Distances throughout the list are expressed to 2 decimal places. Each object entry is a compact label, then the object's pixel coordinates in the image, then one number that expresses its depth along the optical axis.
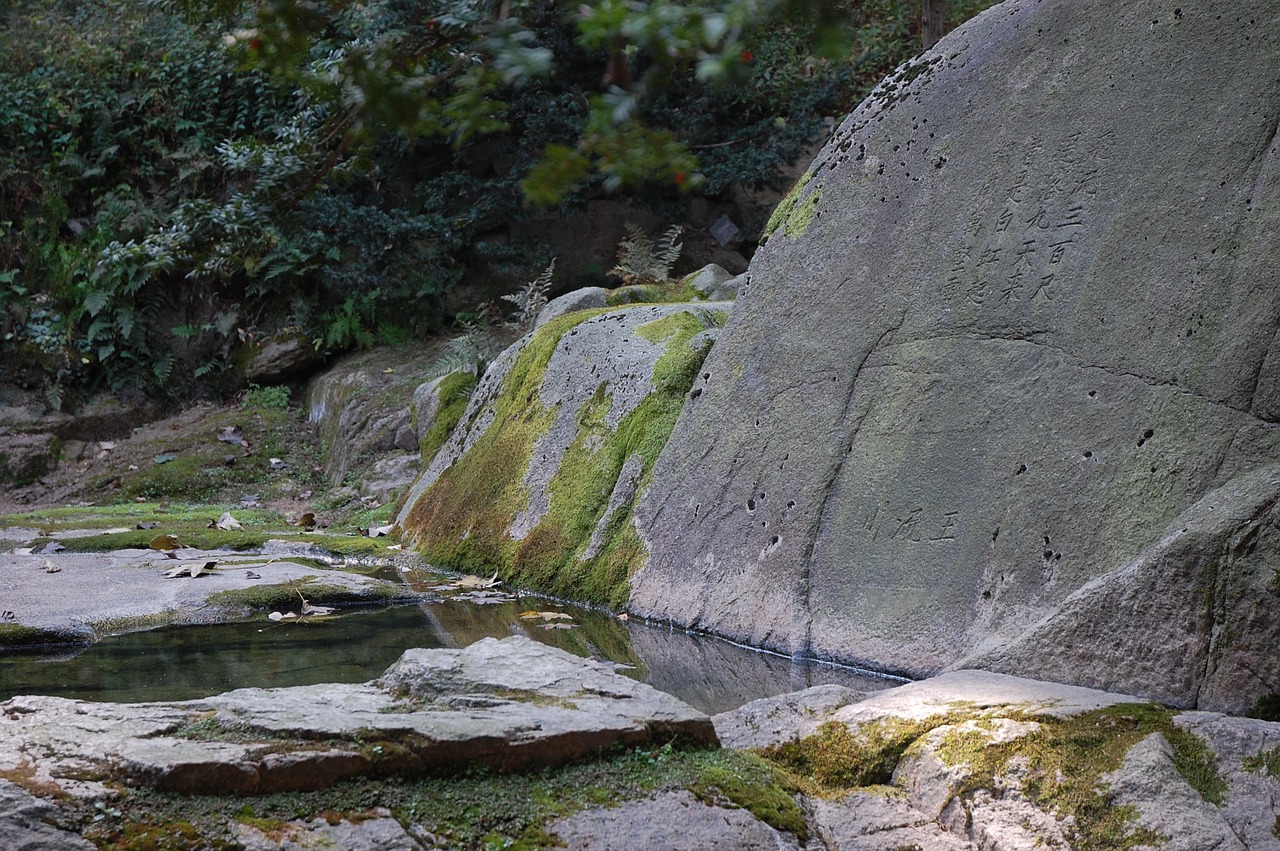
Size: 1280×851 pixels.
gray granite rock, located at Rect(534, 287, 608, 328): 9.80
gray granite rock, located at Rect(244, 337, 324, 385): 14.89
